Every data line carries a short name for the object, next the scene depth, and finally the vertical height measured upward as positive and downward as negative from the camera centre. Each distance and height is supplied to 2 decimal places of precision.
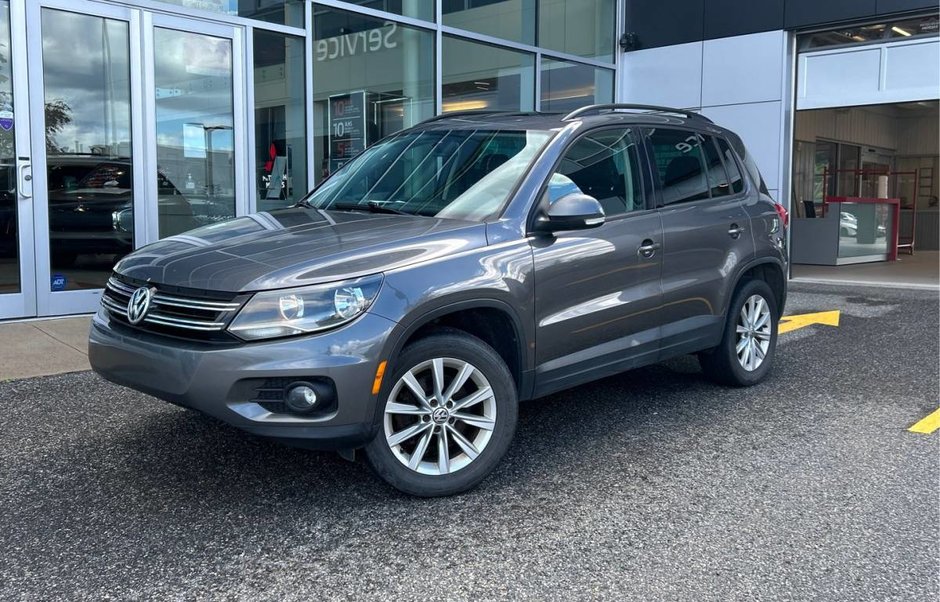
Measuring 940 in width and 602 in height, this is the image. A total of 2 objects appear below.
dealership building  7.69 +1.64
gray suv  3.22 -0.31
